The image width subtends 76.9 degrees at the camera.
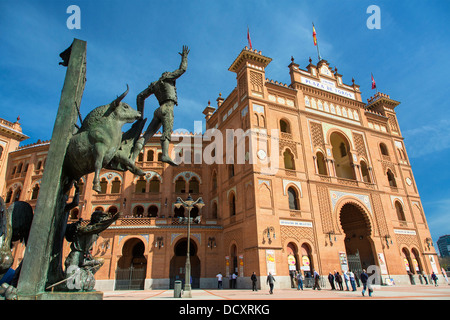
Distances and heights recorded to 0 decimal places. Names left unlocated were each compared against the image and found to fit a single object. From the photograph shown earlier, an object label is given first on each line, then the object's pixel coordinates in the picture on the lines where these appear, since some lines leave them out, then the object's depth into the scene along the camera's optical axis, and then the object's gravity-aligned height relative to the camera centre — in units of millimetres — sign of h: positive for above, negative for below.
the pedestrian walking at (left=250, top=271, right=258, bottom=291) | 16419 -369
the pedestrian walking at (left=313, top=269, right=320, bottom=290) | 17300 -514
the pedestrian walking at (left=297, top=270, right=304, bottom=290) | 16859 -521
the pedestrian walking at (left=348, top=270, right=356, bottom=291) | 15031 -550
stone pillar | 3820 +1095
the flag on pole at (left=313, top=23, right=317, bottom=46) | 27650 +21288
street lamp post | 11538 +340
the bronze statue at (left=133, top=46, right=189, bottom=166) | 4543 +2687
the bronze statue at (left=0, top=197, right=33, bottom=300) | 3512 +667
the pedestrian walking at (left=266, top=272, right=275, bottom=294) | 14345 -400
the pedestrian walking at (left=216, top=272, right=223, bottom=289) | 19609 -430
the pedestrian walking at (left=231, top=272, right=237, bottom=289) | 19108 -326
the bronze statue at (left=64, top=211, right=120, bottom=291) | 4309 +410
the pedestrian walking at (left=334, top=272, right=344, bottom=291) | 16375 -502
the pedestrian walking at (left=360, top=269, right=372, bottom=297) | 11770 -372
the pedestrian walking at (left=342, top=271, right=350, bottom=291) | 15403 -357
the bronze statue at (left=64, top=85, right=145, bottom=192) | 4305 +1941
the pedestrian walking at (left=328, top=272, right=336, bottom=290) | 16831 -526
